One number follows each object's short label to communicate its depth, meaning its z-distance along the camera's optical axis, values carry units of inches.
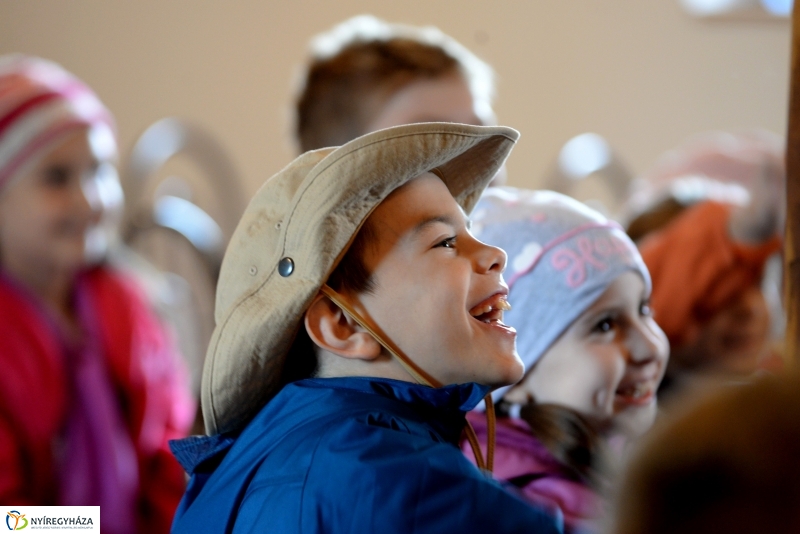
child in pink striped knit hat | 141.2
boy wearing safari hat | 117.2
